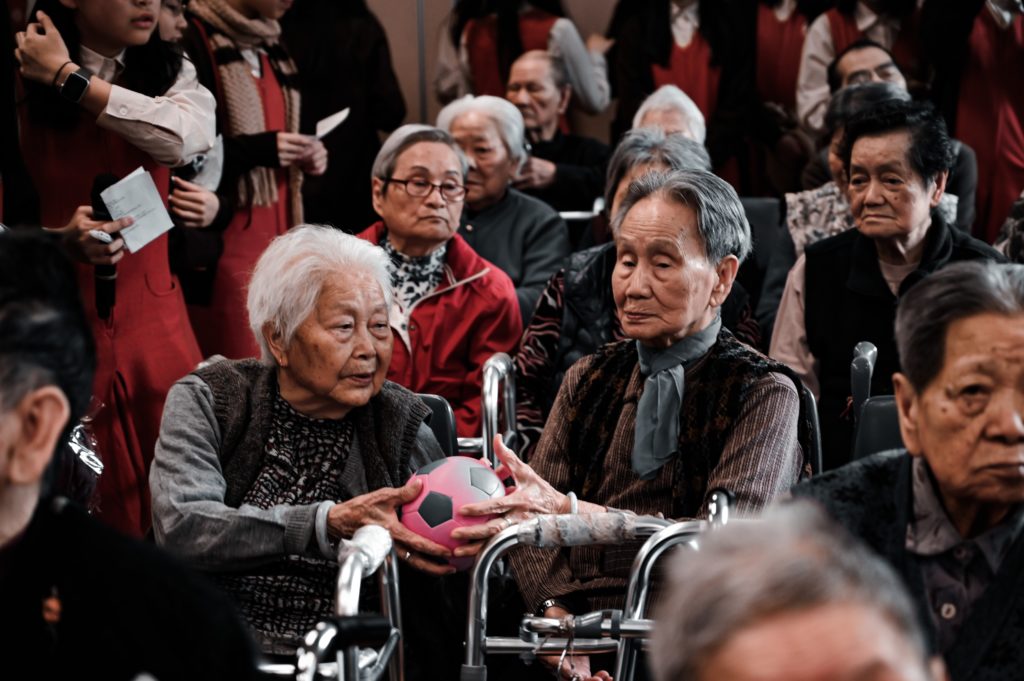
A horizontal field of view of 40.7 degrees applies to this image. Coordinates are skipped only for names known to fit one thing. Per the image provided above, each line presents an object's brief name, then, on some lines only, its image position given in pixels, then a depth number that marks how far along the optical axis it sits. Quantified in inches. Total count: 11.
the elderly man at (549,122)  217.2
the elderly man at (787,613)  43.5
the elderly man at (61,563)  60.6
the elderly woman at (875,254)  141.5
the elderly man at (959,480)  71.1
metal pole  266.7
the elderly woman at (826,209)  168.7
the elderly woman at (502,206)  182.5
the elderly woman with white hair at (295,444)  98.8
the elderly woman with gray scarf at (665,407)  103.7
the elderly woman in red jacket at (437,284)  152.6
